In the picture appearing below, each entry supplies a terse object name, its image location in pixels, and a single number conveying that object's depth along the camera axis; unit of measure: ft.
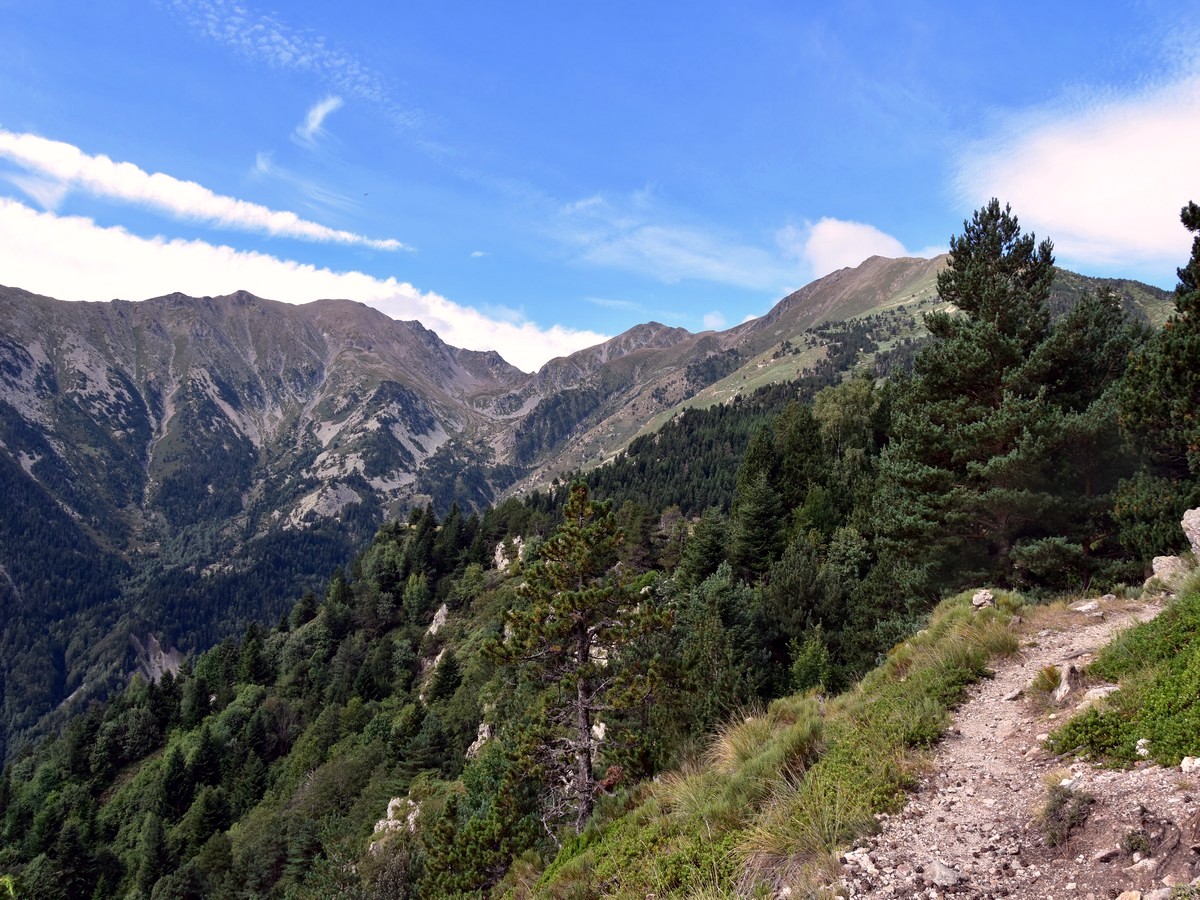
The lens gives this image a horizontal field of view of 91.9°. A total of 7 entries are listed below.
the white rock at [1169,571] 38.77
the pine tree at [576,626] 57.88
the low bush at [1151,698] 21.35
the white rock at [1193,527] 42.34
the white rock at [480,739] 119.96
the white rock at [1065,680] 28.86
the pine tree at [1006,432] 58.85
